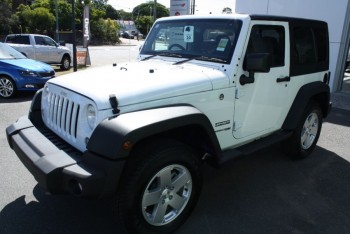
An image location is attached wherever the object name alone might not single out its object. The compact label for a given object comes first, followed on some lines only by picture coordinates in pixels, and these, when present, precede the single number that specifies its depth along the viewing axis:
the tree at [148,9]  101.44
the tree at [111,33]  51.19
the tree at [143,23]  80.44
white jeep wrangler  2.52
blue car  8.19
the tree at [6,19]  39.44
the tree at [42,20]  42.16
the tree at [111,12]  96.81
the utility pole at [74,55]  12.52
